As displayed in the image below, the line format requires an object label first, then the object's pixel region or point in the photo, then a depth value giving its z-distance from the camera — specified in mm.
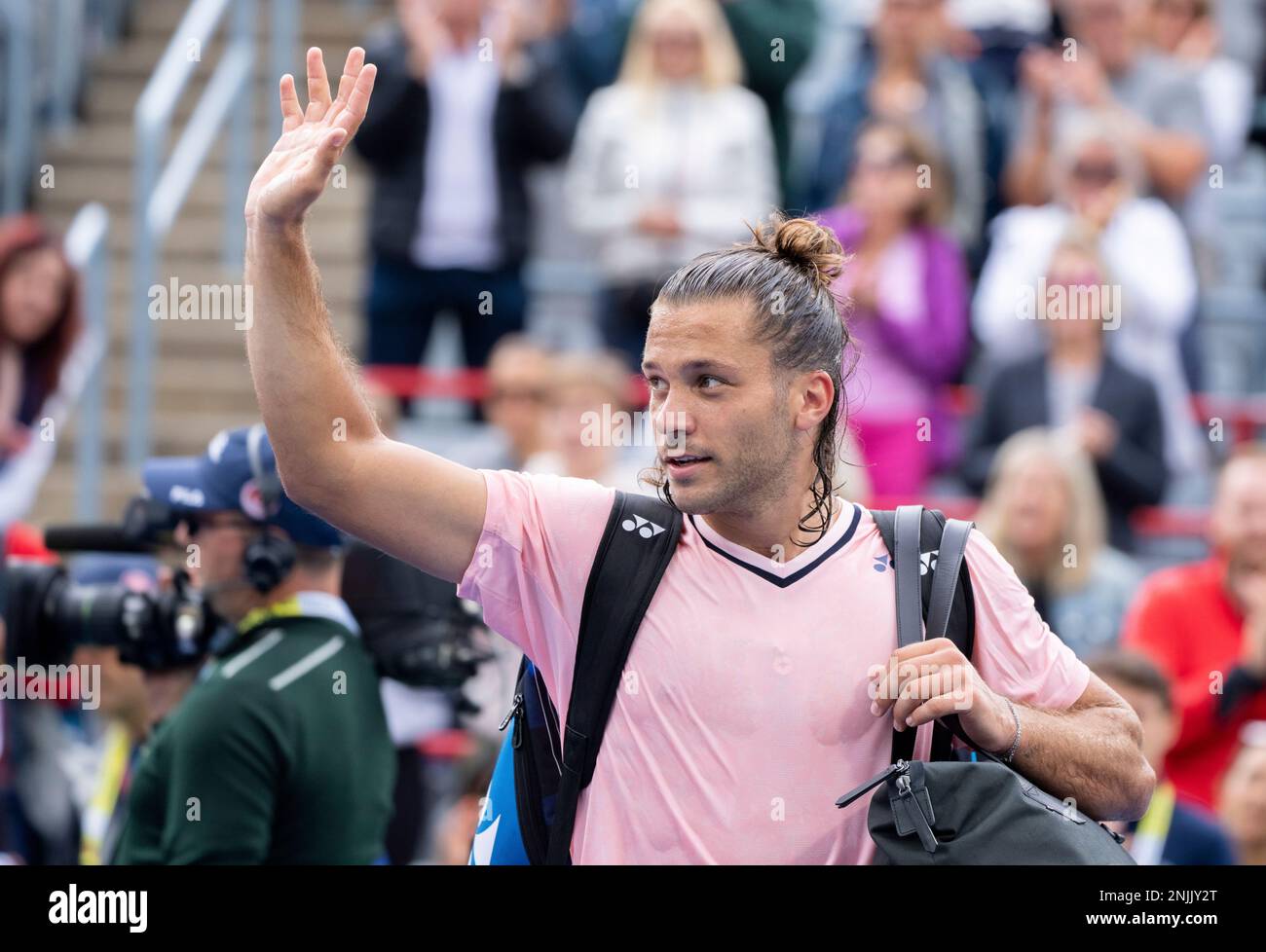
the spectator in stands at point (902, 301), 15164
